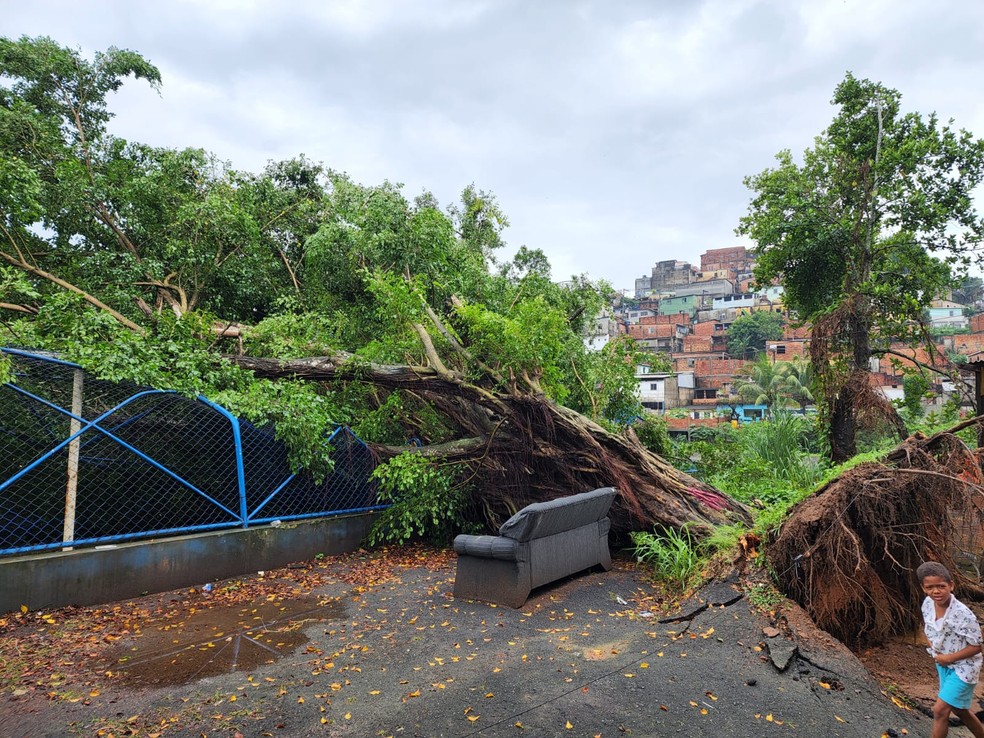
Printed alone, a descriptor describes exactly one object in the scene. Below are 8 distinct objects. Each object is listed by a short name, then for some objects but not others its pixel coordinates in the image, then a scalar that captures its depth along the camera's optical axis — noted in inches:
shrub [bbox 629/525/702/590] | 231.8
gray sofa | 210.8
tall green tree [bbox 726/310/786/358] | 2393.0
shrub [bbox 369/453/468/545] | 291.1
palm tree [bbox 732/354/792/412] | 1633.9
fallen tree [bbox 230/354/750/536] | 288.4
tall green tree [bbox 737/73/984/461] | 378.0
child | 118.4
